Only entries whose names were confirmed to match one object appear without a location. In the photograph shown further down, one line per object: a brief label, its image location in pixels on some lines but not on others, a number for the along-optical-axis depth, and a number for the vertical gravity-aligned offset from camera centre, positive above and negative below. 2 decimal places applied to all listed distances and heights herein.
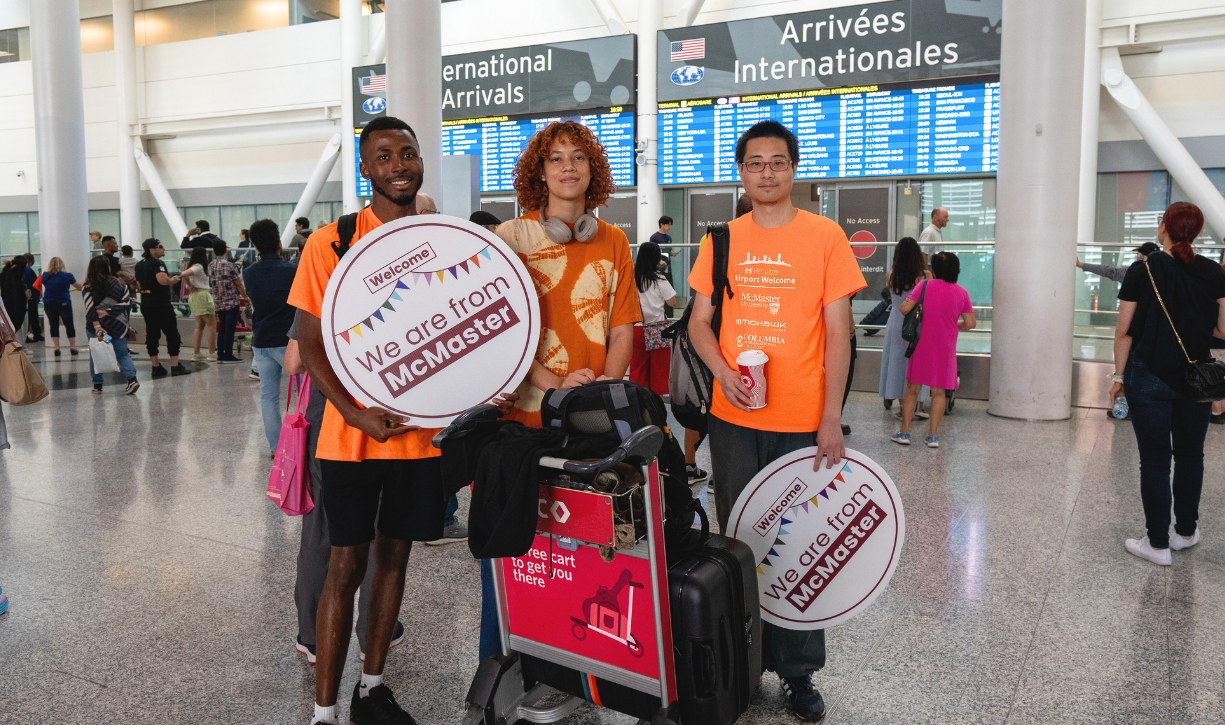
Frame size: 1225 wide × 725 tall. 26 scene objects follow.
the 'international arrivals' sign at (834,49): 9.40 +2.73
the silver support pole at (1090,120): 10.08 +1.94
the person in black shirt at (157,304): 9.82 -0.21
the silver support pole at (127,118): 17.12 +3.37
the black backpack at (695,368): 2.41 -0.25
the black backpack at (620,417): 1.89 -0.30
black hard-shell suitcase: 1.93 -0.80
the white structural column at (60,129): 12.85 +2.38
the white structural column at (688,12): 11.58 +3.66
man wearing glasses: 2.29 -0.13
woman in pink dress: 6.12 -0.32
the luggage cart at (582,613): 1.85 -0.77
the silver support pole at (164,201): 16.86 +1.66
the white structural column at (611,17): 12.13 +3.77
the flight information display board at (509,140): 11.51 +2.04
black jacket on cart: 1.79 -0.40
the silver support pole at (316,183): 14.86 +1.80
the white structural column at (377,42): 13.80 +3.90
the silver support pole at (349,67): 14.13 +3.57
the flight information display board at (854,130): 9.68 +1.81
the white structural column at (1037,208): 6.64 +0.58
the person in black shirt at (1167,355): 3.43 -0.30
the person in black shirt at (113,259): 10.18 +0.32
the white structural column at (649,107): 11.27 +2.31
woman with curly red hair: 2.20 +0.08
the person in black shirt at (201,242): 11.80 +0.62
